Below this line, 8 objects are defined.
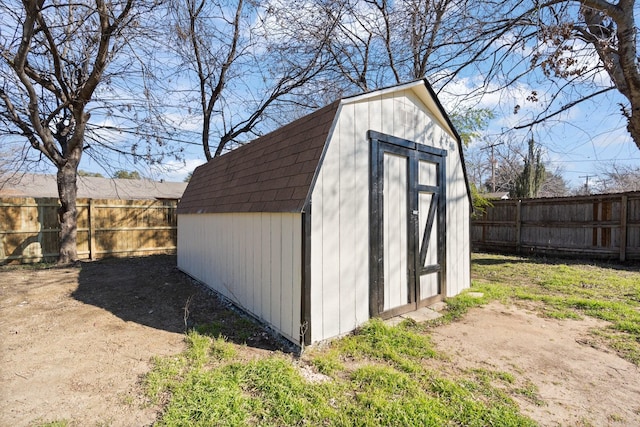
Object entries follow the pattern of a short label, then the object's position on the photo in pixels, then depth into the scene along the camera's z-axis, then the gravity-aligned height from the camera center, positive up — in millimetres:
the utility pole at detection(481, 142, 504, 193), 20441 +2883
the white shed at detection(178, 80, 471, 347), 3330 -142
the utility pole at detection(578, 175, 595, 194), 35409 +2590
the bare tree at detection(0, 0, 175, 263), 6414 +3247
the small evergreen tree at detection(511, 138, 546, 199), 16172 +1578
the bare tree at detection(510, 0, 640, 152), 3938 +2300
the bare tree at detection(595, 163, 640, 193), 23516 +2548
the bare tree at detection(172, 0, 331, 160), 9406 +5346
